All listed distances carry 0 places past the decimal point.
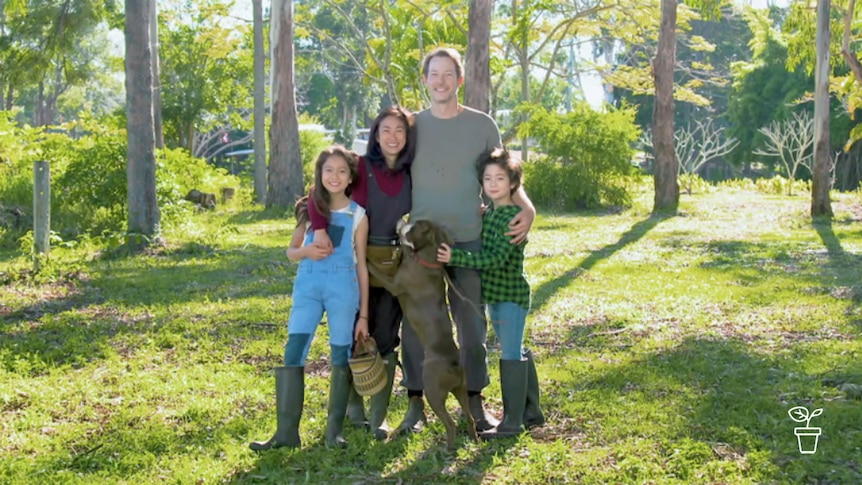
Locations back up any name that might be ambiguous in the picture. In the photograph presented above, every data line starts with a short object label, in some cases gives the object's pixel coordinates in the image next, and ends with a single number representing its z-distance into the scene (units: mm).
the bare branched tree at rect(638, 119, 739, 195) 25903
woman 4328
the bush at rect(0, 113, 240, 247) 13516
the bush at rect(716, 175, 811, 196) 25703
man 4410
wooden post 9148
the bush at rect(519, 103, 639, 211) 20844
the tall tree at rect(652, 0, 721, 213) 18938
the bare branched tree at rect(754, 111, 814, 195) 26594
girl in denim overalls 4332
